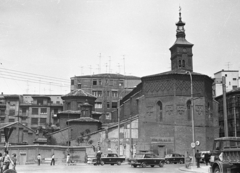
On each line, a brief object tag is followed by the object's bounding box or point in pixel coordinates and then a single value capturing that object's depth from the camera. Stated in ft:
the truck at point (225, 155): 57.67
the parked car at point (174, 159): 131.95
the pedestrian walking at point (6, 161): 62.90
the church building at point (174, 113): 160.45
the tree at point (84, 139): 173.74
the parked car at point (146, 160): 100.79
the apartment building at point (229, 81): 265.13
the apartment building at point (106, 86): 287.89
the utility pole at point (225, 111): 75.03
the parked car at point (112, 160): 115.75
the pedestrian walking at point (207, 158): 111.71
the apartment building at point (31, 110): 278.26
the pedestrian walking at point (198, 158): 92.48
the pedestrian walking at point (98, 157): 112.81
